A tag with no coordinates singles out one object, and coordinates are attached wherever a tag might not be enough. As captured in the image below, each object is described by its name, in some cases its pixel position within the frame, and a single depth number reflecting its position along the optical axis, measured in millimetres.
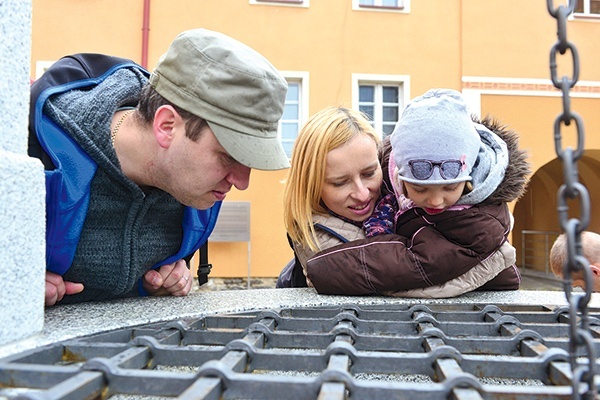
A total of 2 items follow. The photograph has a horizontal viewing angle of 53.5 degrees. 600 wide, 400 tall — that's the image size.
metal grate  1023
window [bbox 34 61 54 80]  9852
